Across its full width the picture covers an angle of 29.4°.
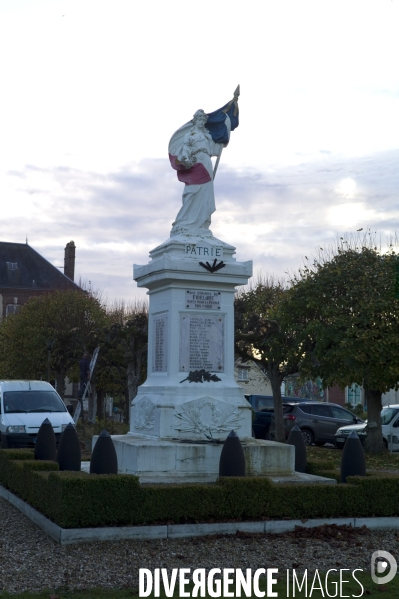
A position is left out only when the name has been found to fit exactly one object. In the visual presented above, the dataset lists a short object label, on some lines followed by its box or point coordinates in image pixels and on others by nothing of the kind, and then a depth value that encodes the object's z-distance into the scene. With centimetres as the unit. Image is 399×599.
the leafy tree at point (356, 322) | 2156
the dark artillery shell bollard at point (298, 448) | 1150
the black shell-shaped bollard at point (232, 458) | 971
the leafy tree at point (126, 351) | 2642
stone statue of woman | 1237
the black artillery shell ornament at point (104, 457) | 942
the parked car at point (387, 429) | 2370
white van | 1806
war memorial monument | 1049
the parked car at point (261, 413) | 2706
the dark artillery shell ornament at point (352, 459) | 1048
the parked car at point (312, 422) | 2692
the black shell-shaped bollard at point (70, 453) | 1089
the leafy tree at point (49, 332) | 3872
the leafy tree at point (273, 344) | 2444
